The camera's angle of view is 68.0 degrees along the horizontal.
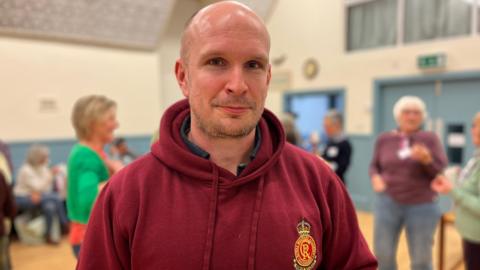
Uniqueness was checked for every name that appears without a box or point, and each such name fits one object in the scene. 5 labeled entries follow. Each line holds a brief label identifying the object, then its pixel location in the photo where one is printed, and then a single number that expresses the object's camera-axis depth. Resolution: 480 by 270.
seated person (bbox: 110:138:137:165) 5.77
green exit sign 5.16
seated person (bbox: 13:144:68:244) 4.73
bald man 0.98
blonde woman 1.98
